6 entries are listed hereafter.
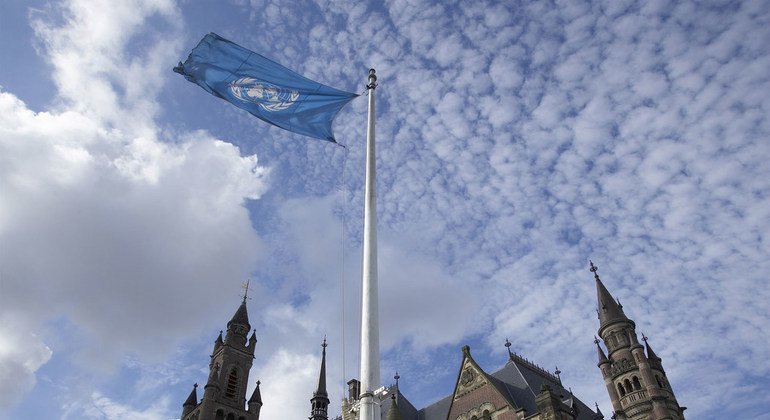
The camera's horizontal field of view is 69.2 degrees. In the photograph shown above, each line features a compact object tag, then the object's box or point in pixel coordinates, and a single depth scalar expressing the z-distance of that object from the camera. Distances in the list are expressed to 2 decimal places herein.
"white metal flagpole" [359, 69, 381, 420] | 13.56
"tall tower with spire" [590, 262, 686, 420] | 41.31
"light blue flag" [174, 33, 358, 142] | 20.72
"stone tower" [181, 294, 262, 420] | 64.06
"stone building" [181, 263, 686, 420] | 41.00
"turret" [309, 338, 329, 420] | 70.25
